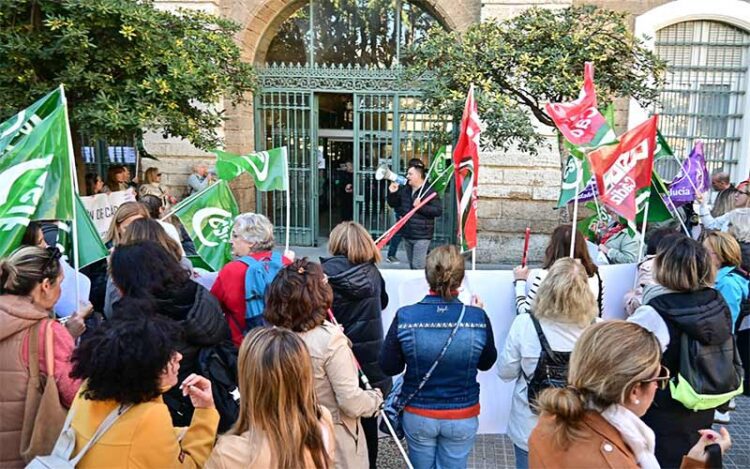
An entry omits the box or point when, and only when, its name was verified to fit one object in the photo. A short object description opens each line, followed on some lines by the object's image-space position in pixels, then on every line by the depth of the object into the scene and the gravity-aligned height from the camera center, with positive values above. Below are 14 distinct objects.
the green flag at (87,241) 3.61 -0.49
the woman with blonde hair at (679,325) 2.84 -0.79
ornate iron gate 10.88 +0.70
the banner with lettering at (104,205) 6.25 -0.45
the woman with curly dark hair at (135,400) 1.85 -0.80
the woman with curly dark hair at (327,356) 2.57 -0.86
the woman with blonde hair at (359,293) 3.59 -0.80
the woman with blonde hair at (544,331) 2.76 -0.81
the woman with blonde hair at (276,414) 1.79 -0.81
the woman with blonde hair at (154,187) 8.65 -0.34
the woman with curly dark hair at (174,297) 2.80 -0.65
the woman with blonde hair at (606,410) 1.75 -0.77
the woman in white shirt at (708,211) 5.92 -0.46
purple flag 6.72 -0.16
